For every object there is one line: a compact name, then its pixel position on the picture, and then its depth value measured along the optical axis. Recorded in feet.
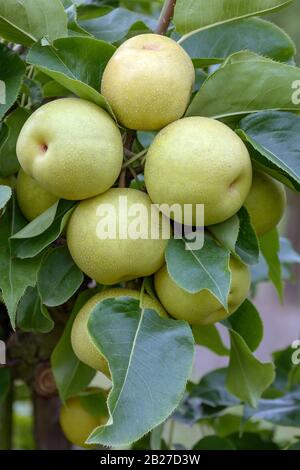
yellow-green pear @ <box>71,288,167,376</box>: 2.61
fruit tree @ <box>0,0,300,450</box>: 2.47
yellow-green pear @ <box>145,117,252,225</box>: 2.46
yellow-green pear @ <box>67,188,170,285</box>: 2.52
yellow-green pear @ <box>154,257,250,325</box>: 2.59
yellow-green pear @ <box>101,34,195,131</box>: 2.51
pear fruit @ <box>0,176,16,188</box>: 2.75
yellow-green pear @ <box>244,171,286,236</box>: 2.68
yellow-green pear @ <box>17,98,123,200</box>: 2.48
